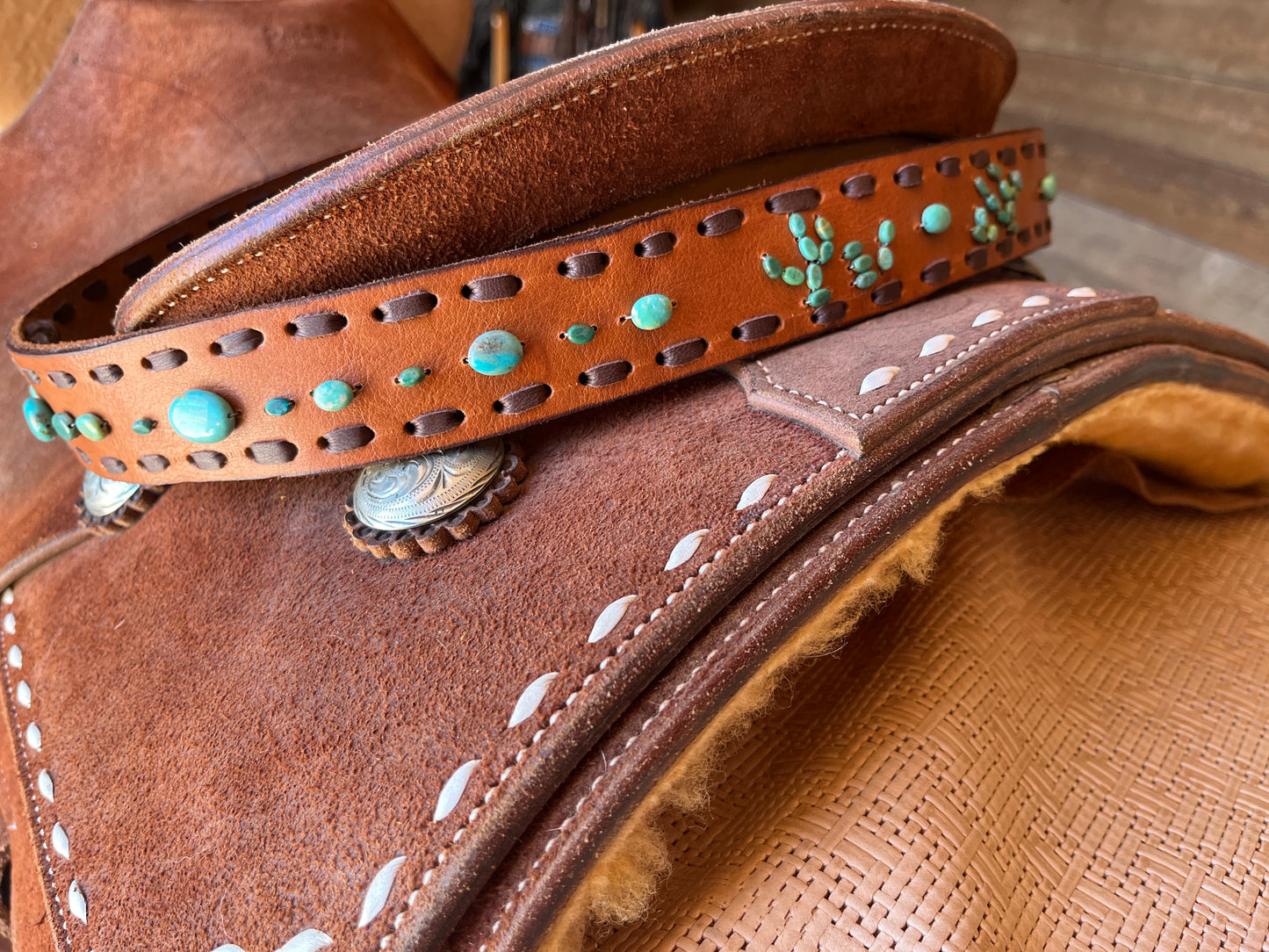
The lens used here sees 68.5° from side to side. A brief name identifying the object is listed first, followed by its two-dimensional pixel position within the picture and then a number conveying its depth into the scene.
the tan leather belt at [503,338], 0.21
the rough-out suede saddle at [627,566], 0.19
